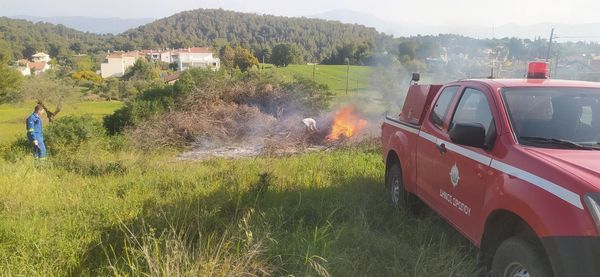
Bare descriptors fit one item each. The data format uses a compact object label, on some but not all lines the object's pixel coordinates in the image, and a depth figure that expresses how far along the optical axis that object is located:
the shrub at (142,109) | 18.39
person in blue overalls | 11.89
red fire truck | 2.44
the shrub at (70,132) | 16.33
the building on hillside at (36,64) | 105.81
